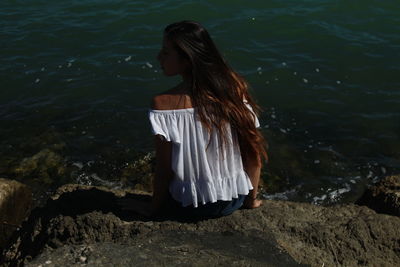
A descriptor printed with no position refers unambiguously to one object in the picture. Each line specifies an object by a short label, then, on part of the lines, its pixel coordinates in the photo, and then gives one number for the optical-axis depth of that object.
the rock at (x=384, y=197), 4.74
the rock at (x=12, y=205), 5.45
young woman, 3.51
